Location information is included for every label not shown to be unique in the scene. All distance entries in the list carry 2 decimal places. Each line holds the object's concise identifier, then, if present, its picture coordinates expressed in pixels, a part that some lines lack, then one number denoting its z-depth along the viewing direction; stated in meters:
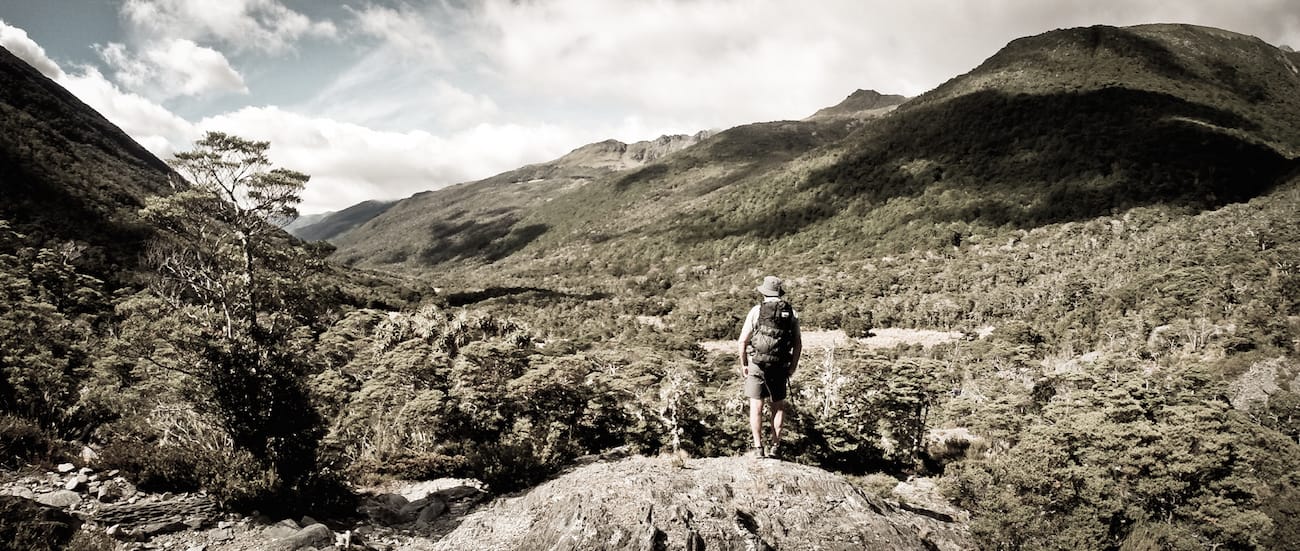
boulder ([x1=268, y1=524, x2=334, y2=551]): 6.49
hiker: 7.60
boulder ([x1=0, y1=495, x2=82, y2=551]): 5.27
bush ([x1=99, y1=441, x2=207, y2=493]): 7.64
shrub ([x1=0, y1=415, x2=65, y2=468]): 7.47
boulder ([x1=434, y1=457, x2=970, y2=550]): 6.62
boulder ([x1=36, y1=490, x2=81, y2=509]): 6.62
